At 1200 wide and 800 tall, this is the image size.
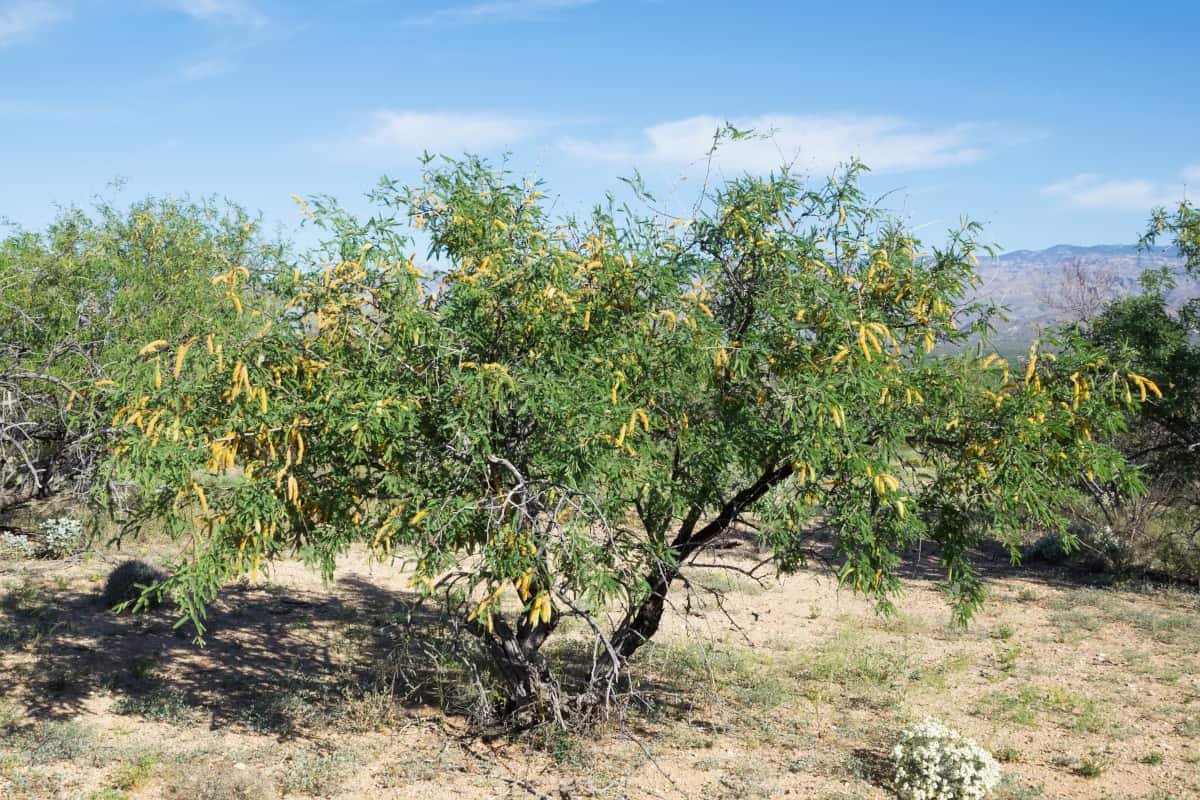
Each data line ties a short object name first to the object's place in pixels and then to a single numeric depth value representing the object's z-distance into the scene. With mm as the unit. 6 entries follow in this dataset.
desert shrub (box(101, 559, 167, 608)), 11000
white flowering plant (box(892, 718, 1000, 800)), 6363
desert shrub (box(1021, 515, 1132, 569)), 14898
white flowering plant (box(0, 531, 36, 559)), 12930
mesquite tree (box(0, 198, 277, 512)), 9383
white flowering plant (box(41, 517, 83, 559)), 12797
